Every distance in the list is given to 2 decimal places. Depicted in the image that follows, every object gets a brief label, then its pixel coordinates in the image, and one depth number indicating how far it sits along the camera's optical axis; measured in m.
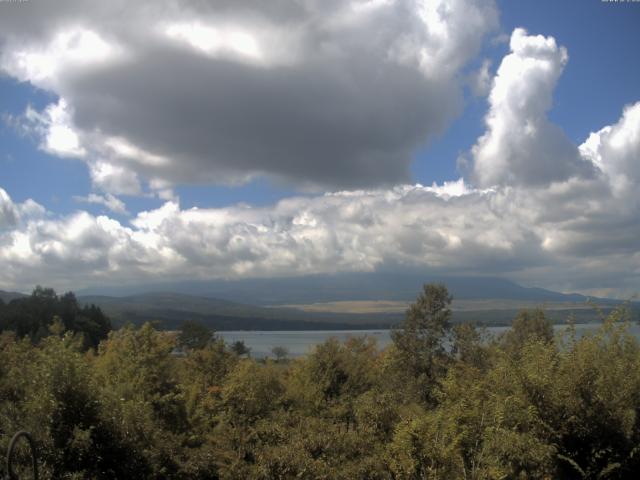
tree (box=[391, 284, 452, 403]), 36.66
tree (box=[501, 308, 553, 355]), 45.84
